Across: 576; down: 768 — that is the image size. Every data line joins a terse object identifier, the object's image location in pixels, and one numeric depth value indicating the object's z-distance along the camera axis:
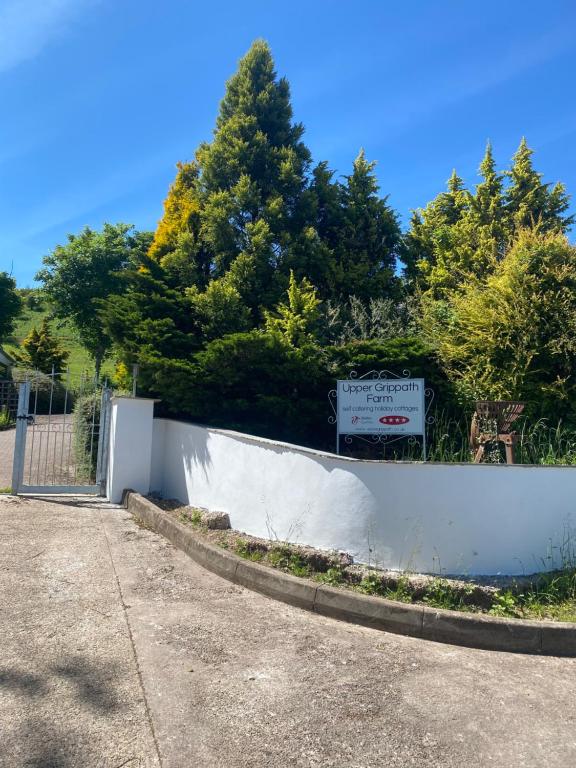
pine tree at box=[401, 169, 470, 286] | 11.08
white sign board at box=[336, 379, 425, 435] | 6.35
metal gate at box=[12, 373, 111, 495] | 7.66
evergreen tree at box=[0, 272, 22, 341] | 29.36
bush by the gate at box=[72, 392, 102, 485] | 9.37
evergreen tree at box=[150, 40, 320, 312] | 9.20
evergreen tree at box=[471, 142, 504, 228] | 12.28
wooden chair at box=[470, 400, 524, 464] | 5.72
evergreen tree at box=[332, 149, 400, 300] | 9.89
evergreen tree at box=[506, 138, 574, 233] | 12.55
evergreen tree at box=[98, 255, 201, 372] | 7.83
